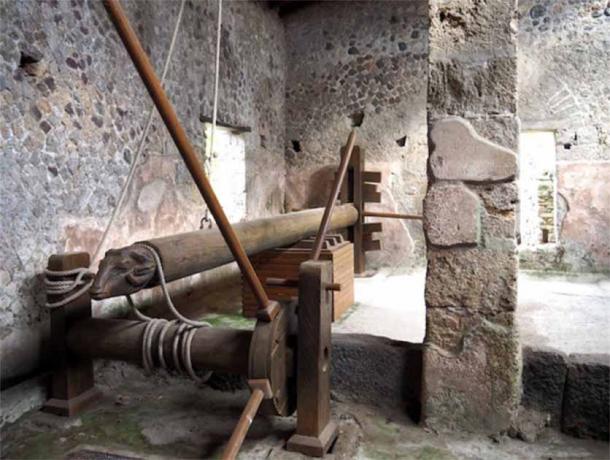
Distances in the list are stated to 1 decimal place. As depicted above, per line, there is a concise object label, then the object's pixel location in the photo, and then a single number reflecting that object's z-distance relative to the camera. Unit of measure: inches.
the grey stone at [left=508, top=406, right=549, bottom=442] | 72.6
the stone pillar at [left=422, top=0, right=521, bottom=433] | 71.4
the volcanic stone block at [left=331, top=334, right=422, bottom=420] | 82.4
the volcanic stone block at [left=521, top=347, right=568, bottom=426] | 75.6
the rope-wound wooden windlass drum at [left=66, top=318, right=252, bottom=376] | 71.2
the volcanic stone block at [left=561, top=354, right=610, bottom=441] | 73.3
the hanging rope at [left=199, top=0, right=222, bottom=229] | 143.0
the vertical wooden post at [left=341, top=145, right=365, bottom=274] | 173.2
